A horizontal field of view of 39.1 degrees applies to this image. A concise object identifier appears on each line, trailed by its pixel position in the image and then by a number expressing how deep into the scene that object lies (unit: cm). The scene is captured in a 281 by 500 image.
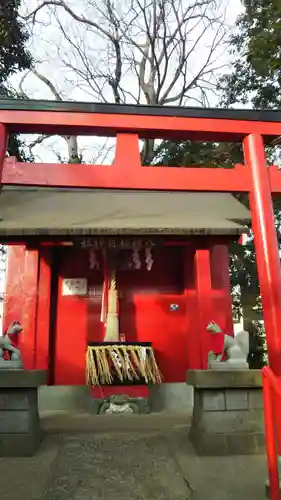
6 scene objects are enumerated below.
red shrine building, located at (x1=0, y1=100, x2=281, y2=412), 745
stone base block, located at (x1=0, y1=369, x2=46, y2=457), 449
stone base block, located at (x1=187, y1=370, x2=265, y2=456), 448
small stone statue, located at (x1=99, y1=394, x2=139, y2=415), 730
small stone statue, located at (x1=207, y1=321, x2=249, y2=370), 484
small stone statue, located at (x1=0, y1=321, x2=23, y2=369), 509
